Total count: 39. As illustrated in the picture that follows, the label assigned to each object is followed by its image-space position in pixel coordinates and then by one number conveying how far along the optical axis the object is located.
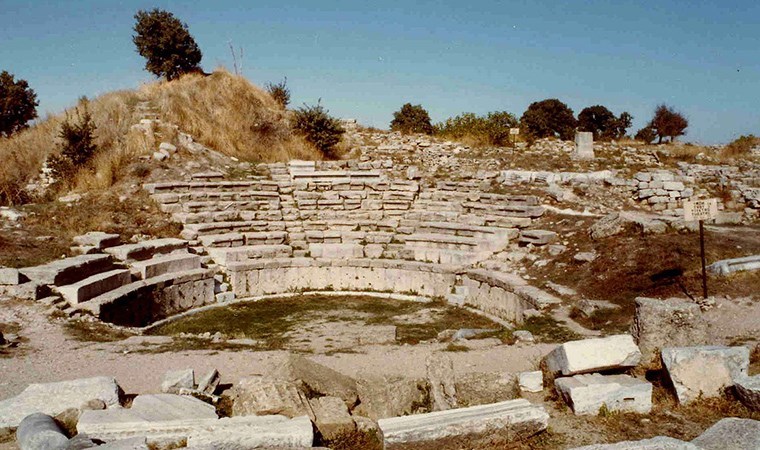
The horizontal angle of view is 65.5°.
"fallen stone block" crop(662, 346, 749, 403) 5.75
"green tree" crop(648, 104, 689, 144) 34.26
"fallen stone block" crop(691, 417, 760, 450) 4.39
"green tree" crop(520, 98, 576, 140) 53.37
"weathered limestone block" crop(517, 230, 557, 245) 13.57
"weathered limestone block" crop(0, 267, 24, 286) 9.73
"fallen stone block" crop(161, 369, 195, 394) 6.21
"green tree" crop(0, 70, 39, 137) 27.94
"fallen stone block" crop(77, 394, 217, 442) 5.00
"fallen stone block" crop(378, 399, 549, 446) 4.89
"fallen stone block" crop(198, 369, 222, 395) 6.23
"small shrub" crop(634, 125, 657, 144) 35.22
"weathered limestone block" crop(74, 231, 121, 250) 12.51
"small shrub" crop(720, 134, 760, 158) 23.22
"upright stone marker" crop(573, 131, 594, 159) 20.41
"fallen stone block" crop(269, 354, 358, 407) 5.98
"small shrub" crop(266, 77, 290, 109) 23.99
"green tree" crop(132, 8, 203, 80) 23.44
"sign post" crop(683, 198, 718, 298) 8.99
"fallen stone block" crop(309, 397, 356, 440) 5.26
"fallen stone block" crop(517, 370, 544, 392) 6.30
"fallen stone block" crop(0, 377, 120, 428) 5.54
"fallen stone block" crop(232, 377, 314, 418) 5.33
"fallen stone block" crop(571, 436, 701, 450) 4.27
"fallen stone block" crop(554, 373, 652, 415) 5.61
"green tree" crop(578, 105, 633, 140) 53.16
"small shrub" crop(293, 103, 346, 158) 20.67
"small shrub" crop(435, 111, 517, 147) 23.47
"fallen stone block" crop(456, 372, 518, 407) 6.11
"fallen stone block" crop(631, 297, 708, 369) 6.69
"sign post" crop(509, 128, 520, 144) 21.41
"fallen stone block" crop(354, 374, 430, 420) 5.81
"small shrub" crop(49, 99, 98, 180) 16.55
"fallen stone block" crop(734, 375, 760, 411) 5.33
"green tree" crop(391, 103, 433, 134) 37.47
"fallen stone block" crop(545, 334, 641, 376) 6.03
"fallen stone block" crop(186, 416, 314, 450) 4.68
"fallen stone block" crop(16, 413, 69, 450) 4.75
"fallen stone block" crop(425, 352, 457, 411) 5.83
